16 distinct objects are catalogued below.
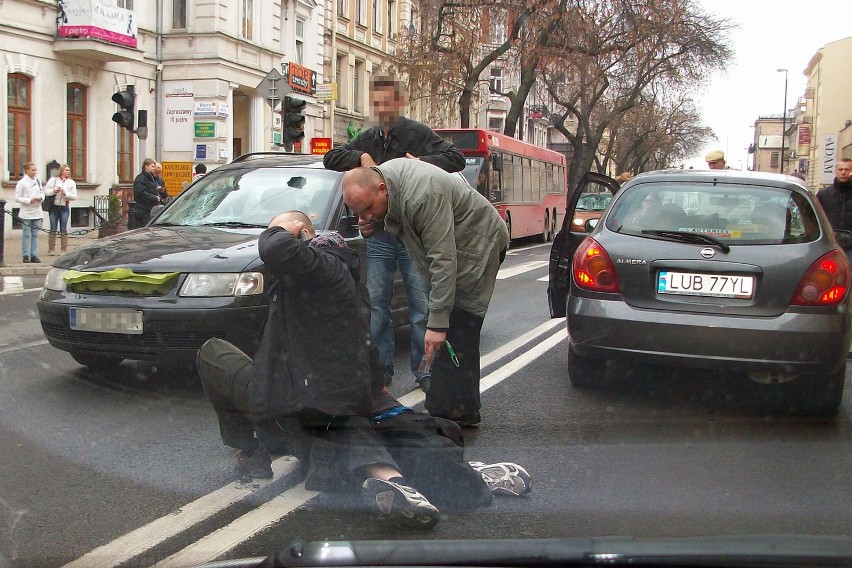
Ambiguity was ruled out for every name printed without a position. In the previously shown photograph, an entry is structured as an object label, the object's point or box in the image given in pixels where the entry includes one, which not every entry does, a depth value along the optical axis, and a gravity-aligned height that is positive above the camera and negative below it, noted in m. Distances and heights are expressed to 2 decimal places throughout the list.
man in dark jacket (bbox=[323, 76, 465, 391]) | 5.96 +0.22
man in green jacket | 4.63 -0.25
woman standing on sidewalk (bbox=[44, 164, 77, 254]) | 17.41 -0.24
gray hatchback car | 5.50 -0.48
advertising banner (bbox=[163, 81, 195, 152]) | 28.64 +2.19
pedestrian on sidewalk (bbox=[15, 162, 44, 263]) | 15.38 -0.41
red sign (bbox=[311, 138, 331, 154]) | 22.64 +1.15
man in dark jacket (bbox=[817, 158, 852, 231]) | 9.21 +0.06
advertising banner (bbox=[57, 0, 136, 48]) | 23.45 +4.17
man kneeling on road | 3.83 -0.72
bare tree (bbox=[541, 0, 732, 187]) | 29.88 +5.32
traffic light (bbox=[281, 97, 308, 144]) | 18.09 +1.38
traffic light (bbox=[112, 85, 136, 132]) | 17.44 +1.52
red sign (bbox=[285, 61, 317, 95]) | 34.19 +4.23
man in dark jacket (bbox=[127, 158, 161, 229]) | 16.16 -0.16
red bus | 22.92 +0.56
